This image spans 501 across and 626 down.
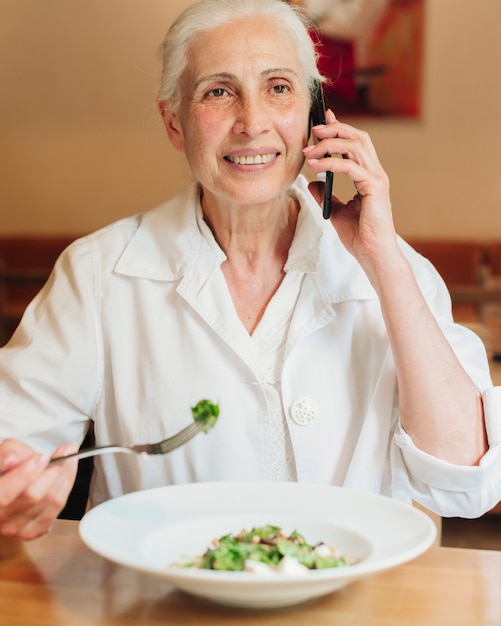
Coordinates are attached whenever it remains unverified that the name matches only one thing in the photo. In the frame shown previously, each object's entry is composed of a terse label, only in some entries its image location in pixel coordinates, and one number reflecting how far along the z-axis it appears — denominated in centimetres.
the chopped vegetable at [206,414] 128
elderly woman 167
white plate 105
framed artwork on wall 600
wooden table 111
